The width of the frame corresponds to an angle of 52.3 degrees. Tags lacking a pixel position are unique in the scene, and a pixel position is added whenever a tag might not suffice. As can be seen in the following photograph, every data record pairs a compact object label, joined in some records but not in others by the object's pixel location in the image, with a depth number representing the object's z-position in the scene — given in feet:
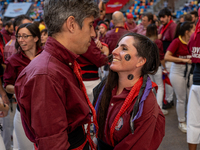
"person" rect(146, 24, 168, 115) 12.38
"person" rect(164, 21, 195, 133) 10.61
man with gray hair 3.04
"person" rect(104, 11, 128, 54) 12.89
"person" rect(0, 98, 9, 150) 4.79
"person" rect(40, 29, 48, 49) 11.35
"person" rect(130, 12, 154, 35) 16.25
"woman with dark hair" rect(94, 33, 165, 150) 4.36
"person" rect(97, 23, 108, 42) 19.24
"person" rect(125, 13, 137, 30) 22.14
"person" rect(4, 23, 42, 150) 6.60
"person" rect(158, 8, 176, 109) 14.26
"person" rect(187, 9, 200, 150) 7.84
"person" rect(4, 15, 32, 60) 9.20
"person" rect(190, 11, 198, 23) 18.27
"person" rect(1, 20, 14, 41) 18.56
